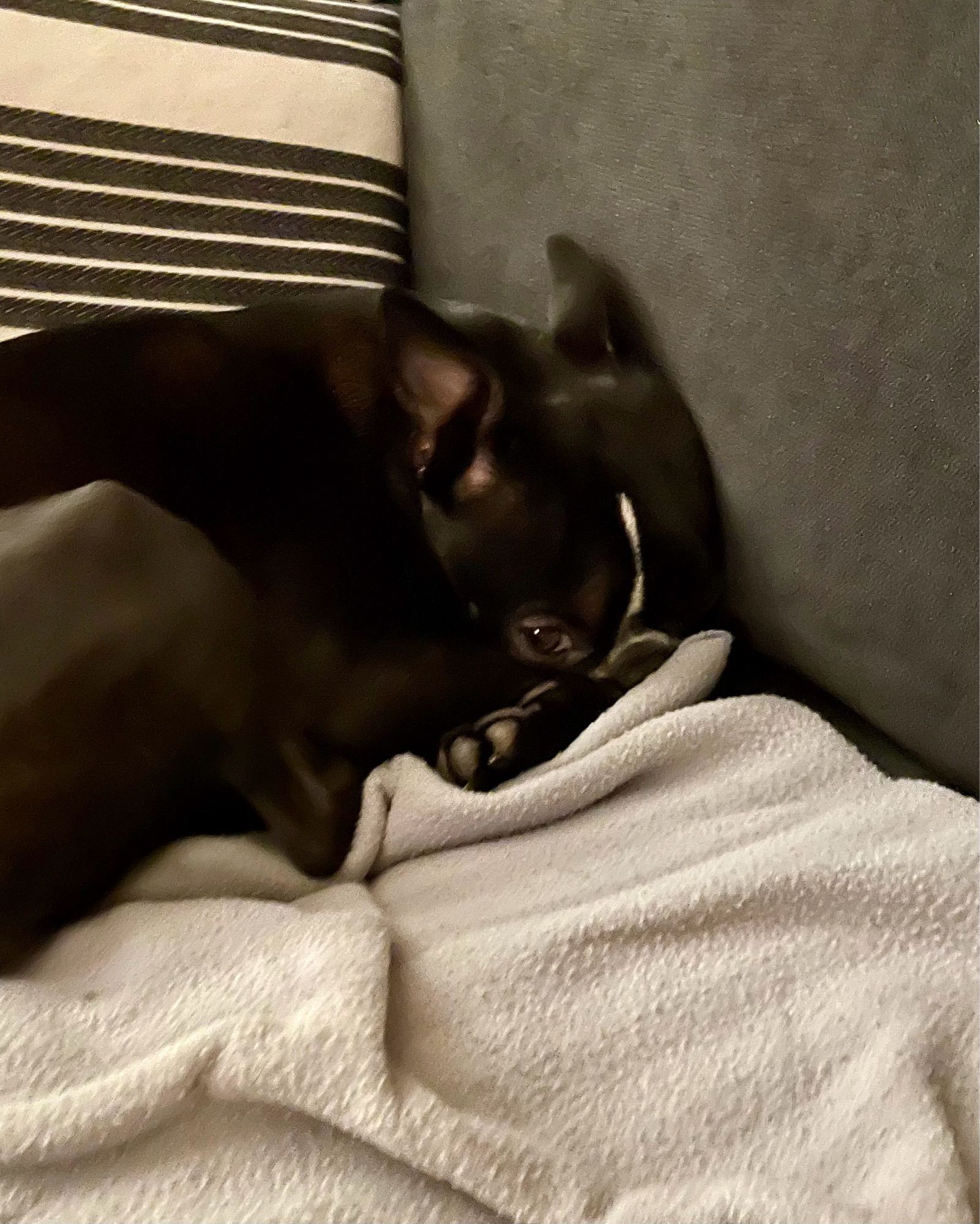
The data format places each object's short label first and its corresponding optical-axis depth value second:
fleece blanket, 0.31
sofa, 0.31
